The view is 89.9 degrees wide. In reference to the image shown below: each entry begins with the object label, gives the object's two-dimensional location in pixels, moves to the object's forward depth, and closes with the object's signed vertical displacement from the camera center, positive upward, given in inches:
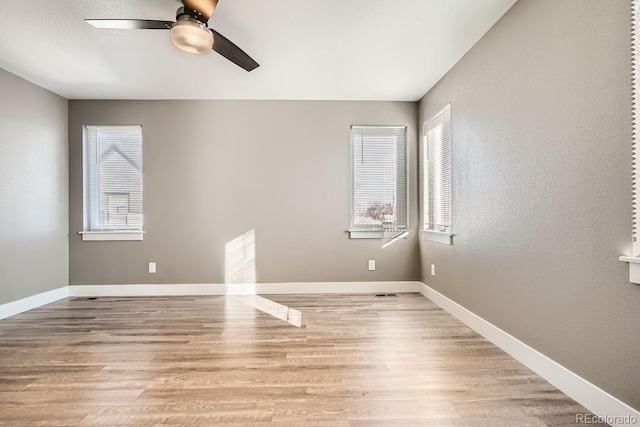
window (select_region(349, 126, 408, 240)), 162.2 +16.8
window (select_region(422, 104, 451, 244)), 130.9 +16.1
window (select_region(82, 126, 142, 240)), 158.4 +18.1
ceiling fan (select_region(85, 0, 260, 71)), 75.0 +47.1
